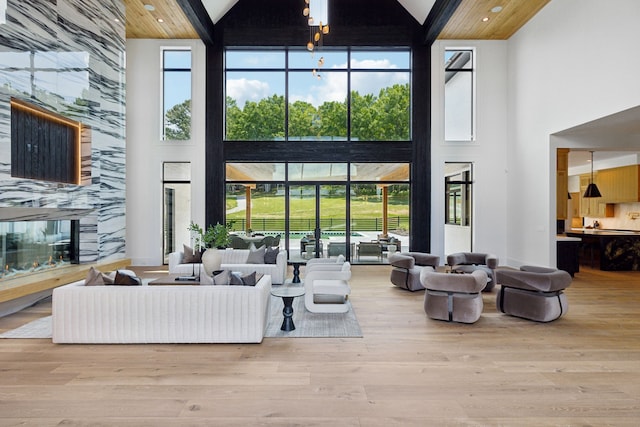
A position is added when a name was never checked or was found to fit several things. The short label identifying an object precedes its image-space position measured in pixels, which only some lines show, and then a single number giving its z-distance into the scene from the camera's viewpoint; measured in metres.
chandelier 7.15
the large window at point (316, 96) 9.65
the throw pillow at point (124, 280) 4.23
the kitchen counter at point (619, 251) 8.51
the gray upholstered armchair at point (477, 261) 6.74
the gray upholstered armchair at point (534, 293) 4.72
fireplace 5.54
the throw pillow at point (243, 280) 4.27
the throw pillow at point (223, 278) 4.21
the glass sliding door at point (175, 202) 9.59
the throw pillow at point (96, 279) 4.20
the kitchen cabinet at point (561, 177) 8.25
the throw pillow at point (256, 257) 7.09
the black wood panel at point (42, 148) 5.59
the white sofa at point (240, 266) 6.65
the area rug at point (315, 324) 4.31
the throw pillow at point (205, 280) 4.21
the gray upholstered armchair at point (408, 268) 6.55
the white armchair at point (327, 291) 5.04
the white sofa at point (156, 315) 3.93
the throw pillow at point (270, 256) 7.11
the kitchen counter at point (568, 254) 7.94
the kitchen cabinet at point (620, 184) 9.61
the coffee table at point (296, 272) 7.25
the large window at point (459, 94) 9.70
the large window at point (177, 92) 9.59
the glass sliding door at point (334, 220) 9.68
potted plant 5.56
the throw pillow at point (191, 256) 7.20
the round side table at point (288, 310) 4.46
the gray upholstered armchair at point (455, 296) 4.69
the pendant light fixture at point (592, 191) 10.03
